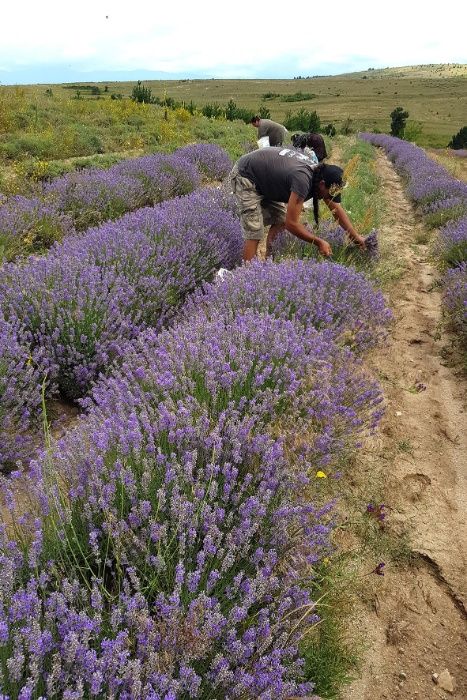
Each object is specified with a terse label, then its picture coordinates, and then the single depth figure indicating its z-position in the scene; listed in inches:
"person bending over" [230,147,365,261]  157.4
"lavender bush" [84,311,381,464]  82.6
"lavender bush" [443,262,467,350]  164.4
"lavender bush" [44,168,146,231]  237.0
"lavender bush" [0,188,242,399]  122.0
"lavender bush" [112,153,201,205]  277.7
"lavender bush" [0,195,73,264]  191.8
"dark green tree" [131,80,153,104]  857.5
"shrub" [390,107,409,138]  1279.5
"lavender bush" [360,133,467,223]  322.3
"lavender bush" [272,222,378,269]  175.5
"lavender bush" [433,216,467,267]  223.0
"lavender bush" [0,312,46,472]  98.6
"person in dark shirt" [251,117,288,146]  289.3
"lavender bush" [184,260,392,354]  120.4
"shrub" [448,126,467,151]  1182.6
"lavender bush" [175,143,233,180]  370.9
